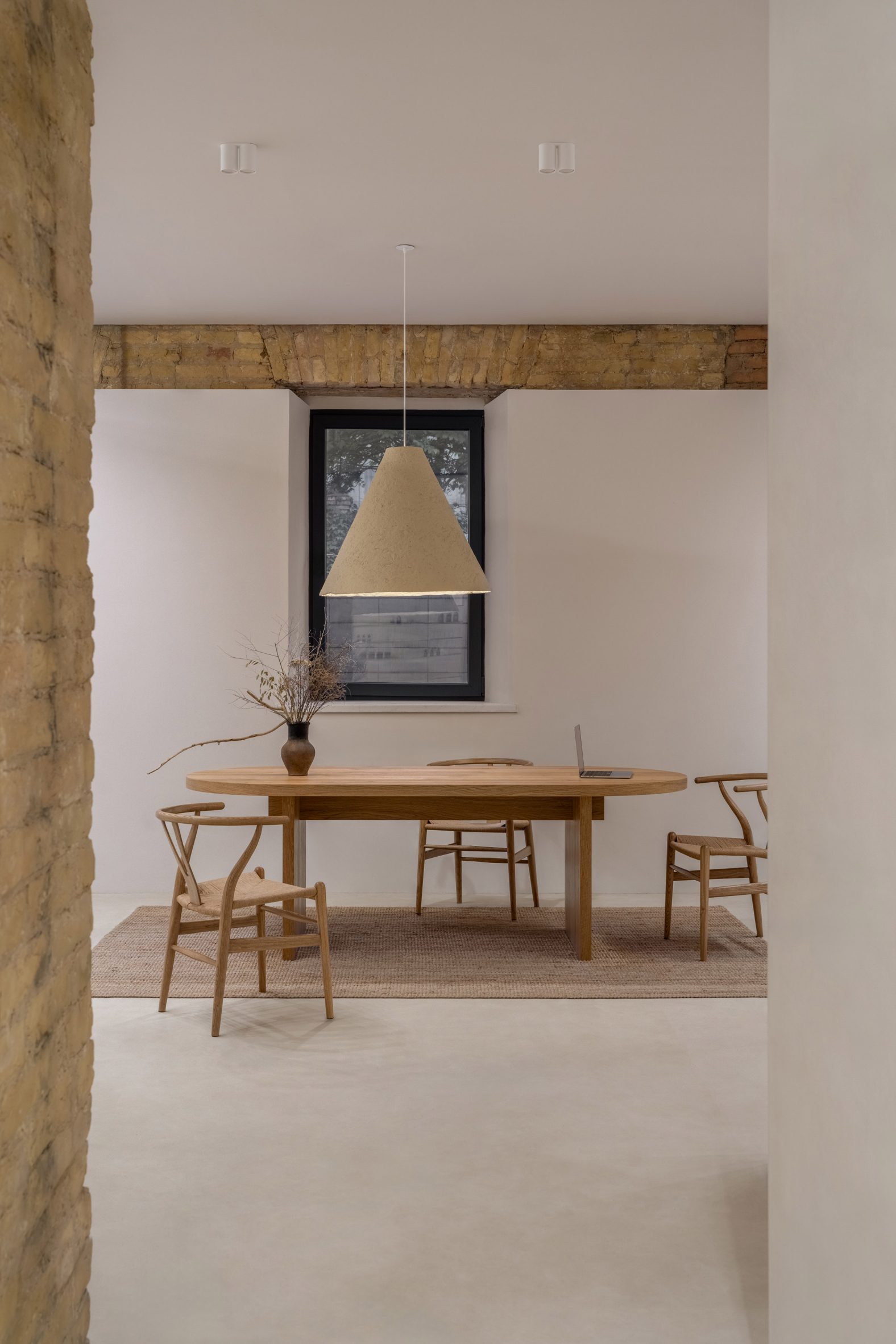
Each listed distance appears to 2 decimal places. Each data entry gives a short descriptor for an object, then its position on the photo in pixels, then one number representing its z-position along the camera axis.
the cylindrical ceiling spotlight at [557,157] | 3.83
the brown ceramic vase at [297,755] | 4.92
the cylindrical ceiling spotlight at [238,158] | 3.83
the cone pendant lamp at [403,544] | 4.70
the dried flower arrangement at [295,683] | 4.94
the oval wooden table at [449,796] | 4.61
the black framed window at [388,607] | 6.49
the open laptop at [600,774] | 4.82
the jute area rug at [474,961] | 4.37
